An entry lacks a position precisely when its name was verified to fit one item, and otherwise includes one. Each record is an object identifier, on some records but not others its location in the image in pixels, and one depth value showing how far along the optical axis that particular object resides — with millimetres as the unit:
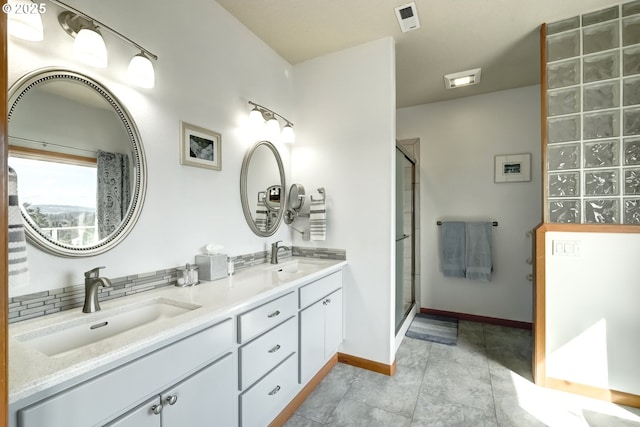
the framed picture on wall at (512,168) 3070
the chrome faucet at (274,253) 2223
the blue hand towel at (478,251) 3182
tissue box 1657
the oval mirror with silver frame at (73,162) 1071
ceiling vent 1856
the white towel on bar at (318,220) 2371
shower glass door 2674
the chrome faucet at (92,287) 1120
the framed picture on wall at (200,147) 1623
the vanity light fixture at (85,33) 1140
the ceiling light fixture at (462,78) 2722
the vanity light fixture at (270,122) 2062
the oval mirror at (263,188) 2078
